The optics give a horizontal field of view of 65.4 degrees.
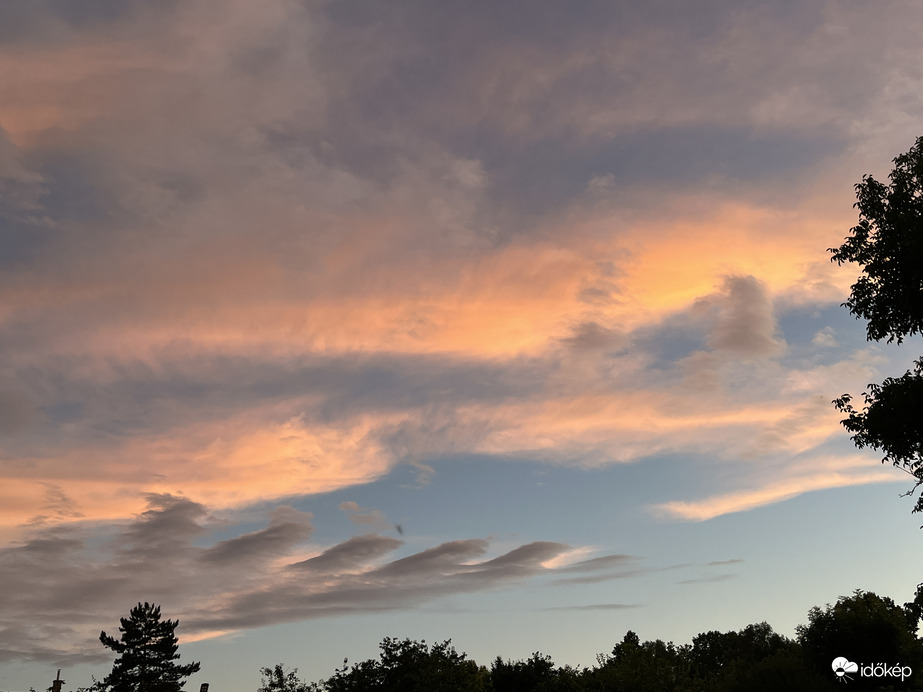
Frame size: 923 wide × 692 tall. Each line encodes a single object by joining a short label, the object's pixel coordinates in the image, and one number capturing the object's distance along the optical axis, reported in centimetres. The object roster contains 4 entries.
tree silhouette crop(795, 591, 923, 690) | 6494
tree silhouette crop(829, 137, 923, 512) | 2783
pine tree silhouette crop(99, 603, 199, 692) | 9050
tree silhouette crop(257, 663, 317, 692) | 10081
